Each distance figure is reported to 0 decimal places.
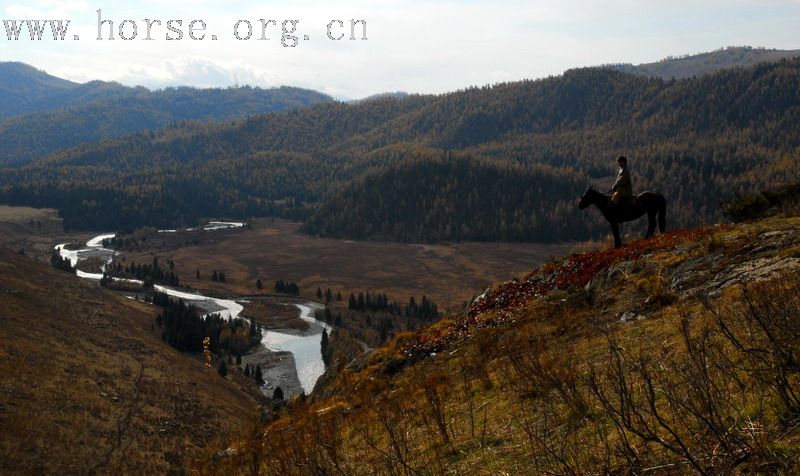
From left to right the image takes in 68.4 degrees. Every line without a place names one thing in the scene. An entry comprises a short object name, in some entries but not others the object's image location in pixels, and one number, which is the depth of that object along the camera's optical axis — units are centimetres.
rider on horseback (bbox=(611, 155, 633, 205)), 2345
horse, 2348
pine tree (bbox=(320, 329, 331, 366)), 8179
